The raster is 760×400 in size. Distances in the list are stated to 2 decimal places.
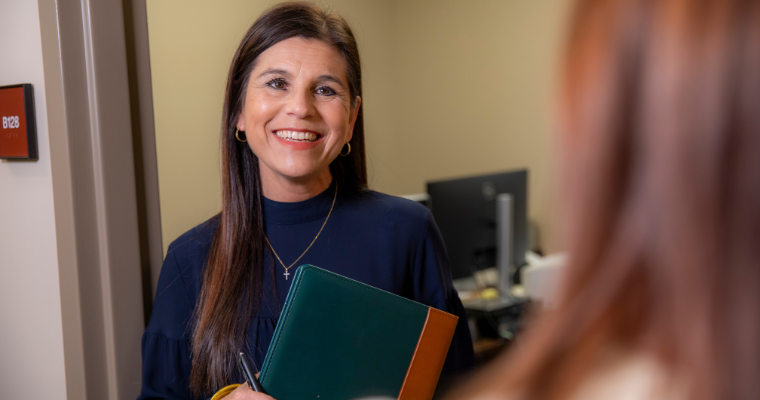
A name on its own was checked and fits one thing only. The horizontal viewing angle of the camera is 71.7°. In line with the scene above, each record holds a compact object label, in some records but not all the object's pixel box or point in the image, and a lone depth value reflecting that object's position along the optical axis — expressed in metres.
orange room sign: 1.03
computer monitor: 2.07
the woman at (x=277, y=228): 1.07
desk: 2.12
